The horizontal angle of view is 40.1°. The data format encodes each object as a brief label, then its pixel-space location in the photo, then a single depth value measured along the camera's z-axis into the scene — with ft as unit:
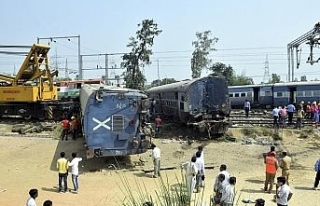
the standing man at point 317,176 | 45.27
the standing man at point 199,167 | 43.11
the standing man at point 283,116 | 81.05
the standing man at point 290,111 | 83.82
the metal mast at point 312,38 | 79.00
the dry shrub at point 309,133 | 73.67
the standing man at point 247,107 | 98.53
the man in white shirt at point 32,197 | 28.90
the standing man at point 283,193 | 33.60
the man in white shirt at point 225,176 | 34.17
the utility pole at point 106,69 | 170.21
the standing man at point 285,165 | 44.27
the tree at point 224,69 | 199.35
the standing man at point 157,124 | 75.72
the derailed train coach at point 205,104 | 70.69
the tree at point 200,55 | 183.62
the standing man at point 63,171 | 44.47
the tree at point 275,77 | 252.01
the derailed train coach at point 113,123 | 52.19
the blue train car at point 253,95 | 128.16
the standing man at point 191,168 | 37.90
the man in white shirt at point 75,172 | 44.32
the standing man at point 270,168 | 43.57
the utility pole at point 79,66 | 148.15
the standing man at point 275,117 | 80.48
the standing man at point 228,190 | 30.11
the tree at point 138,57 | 143.74
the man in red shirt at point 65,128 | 65.72
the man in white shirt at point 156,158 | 49.96
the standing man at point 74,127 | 66.03
